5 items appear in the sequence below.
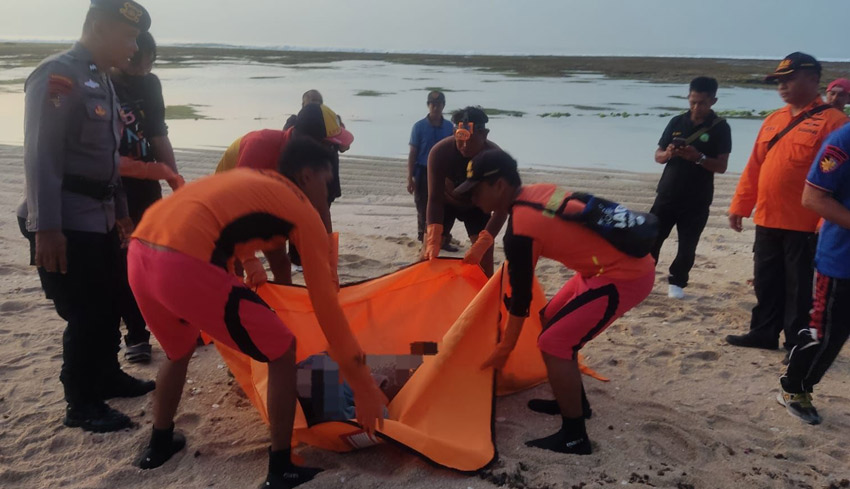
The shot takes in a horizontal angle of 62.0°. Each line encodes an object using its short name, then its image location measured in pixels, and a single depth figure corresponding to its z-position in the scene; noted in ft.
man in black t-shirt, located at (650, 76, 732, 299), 18.71
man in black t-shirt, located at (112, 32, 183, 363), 13.80
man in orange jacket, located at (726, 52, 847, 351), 15.12
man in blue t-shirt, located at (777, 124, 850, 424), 11.79
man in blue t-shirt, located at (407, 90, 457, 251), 26.30
